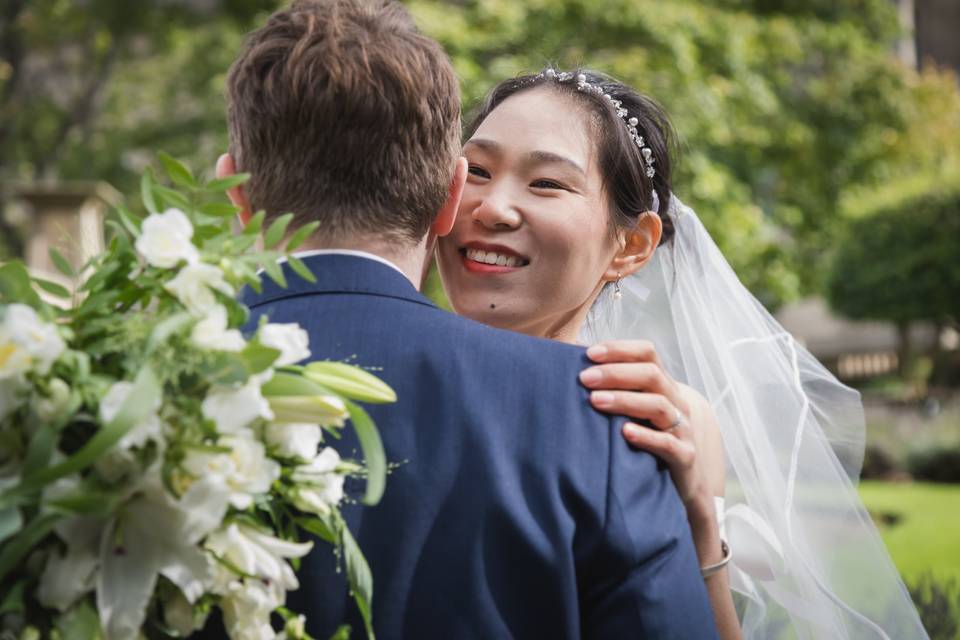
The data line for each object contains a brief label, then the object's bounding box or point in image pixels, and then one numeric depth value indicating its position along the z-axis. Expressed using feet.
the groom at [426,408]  5.98
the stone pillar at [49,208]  40.78
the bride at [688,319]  9.87
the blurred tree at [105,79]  55.83
